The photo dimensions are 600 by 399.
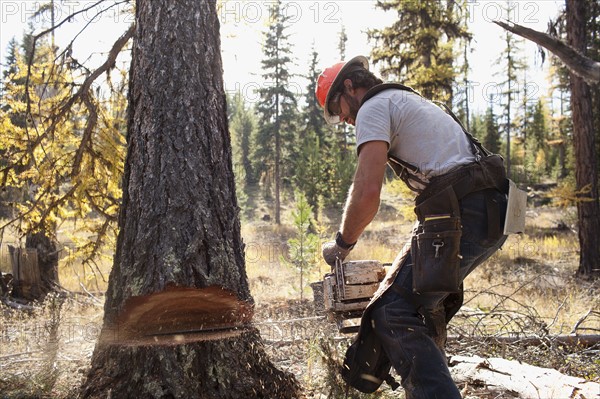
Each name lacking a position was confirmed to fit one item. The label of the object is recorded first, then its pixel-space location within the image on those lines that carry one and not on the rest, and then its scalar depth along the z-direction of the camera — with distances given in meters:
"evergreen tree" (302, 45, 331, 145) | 35.03
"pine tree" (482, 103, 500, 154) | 39.38
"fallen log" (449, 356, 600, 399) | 2.93
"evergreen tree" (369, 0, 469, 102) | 14.20
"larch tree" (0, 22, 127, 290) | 4.93
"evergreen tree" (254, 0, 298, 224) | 28.94
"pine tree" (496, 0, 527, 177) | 40.50
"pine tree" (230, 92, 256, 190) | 53.44
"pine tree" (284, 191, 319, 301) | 8.91
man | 2.47
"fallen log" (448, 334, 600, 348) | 4.37
